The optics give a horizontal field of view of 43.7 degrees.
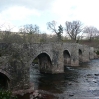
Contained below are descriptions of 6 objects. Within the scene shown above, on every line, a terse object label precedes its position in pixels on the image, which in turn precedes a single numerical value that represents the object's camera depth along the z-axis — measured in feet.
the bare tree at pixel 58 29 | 143.26
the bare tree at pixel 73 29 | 147.72
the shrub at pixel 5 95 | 17.61
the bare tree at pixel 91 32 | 184.78
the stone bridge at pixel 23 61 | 35.93
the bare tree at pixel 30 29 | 96.96
